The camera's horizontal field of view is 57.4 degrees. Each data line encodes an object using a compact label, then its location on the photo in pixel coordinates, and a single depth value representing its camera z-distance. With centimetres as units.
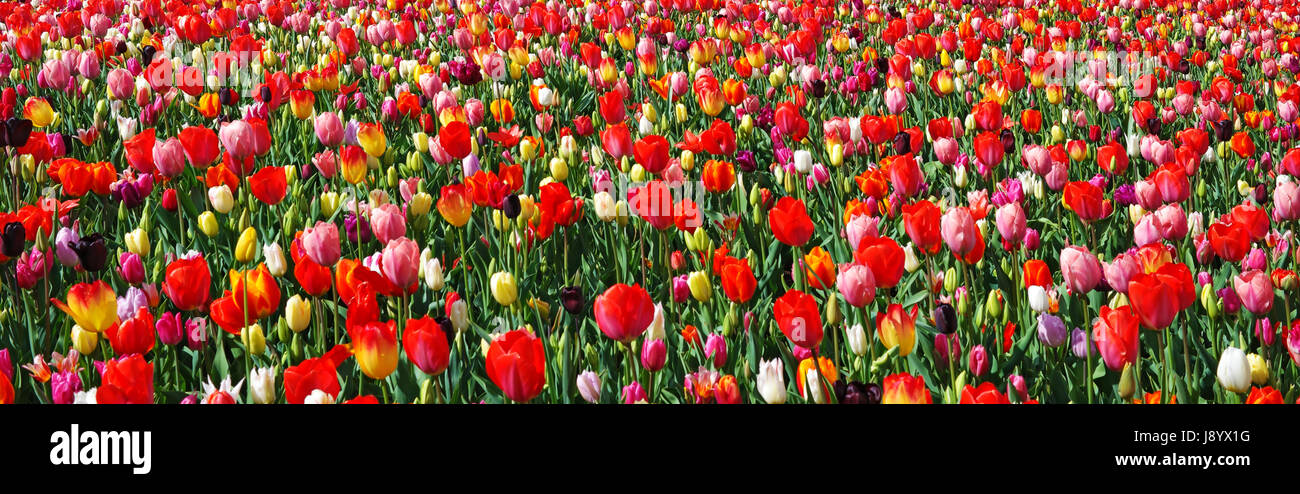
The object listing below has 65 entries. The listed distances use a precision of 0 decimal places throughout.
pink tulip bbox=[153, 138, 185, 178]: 292
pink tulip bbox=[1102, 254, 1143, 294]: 196
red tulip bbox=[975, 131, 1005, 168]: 332
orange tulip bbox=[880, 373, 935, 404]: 153
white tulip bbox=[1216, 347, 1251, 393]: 171
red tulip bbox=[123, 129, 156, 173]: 291
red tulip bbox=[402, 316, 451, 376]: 163
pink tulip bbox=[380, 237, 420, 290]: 200
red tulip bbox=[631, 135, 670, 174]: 290
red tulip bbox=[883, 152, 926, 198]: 285
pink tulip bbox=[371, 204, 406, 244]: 236
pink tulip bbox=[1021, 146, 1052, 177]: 315
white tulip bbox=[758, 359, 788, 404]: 168
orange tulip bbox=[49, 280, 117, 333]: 182
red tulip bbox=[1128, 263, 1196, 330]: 174
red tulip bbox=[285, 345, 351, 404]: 156
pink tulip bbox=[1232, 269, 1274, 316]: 205
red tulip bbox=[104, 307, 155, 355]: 187
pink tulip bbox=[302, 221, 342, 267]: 212
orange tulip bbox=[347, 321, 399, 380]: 166
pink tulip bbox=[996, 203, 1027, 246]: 244
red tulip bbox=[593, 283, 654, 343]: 175
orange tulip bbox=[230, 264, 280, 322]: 200
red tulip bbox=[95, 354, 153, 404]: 153
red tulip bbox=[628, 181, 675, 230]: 252
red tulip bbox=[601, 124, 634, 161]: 323
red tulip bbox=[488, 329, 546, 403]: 157
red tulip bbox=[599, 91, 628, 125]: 365
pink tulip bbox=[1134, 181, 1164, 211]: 271
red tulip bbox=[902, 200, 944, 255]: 220
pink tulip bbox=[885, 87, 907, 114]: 416
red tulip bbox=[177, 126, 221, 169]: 289
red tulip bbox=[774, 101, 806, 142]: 358
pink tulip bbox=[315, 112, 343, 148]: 330
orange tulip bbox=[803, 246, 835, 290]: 229
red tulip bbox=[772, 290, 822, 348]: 184
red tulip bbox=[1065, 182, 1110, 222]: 260
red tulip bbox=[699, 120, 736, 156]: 334
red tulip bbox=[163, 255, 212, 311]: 200
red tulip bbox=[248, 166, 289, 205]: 280
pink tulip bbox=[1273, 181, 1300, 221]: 261
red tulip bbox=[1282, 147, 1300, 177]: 324
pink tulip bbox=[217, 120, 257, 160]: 299
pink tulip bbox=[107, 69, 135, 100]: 405
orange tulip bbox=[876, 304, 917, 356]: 191
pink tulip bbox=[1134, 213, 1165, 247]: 244
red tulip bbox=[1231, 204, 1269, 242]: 241
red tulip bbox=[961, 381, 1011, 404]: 148
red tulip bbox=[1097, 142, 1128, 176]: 327
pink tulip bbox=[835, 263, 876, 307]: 196
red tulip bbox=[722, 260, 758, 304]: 210
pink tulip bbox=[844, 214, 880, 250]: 229
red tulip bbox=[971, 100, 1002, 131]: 371
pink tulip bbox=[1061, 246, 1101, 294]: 203
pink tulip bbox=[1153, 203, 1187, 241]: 257
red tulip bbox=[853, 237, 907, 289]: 196
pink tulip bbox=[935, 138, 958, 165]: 337
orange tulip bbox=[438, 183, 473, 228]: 253
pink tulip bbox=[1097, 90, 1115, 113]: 444
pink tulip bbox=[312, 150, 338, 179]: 326
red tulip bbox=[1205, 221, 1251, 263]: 236
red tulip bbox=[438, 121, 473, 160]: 309
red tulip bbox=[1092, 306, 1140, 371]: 171
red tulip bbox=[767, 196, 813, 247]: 232
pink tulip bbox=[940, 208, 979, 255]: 222
